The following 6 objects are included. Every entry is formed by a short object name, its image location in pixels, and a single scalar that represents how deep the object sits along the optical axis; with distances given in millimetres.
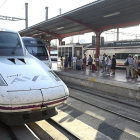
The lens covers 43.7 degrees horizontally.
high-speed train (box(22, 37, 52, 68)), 12750
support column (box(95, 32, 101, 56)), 18850
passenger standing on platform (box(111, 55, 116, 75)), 12525
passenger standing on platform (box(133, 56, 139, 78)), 11516
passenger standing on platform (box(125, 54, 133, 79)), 11026
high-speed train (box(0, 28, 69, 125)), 4055
